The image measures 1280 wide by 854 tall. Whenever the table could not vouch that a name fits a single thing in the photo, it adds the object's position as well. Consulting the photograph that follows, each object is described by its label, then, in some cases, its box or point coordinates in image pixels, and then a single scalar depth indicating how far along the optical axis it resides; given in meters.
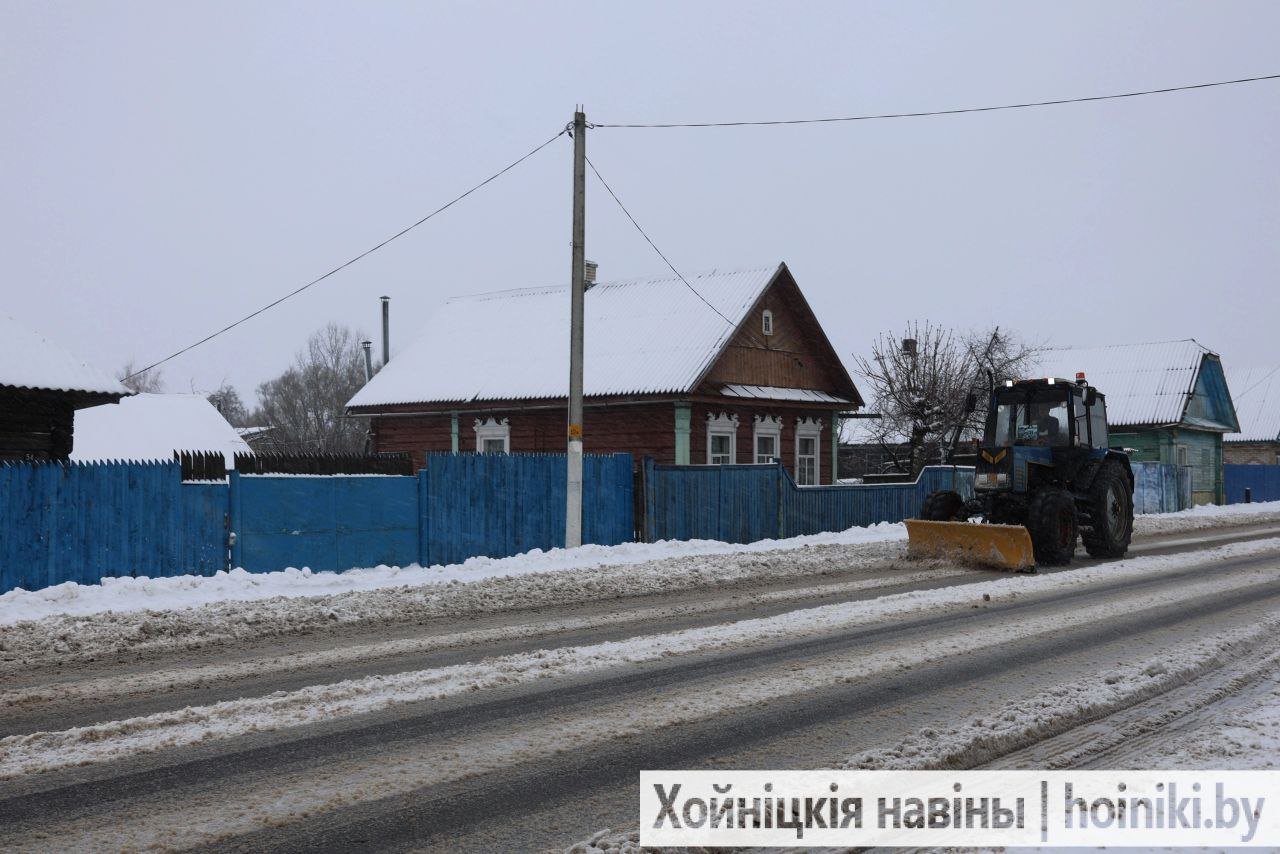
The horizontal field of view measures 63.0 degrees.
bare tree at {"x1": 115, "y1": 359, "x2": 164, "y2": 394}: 86.80
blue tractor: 16.31
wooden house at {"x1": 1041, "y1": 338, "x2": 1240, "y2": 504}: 40.69
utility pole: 16.38
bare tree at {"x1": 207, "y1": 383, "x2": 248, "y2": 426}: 91.96
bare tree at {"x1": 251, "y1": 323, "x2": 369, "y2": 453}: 72.06
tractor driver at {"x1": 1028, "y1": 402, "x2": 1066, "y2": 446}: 17.70
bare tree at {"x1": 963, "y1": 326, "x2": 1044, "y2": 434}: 32.19
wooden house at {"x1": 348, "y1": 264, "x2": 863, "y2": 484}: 24.84
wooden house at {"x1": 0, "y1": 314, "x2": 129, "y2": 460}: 14.88
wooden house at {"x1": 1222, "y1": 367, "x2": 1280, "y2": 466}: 52.88
